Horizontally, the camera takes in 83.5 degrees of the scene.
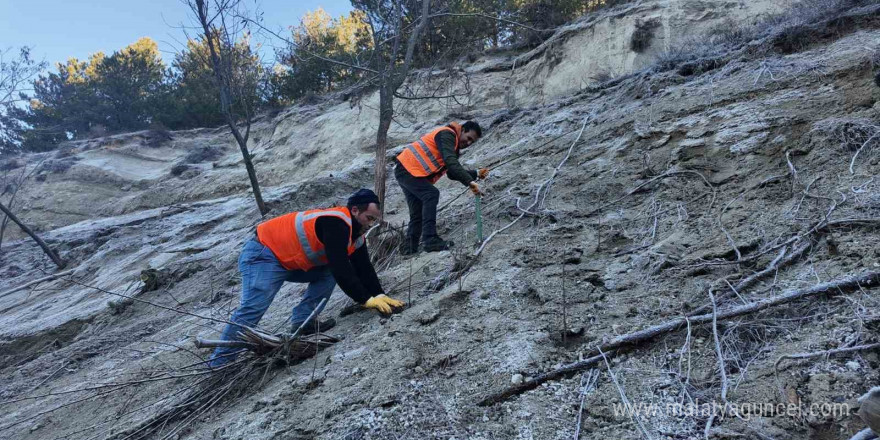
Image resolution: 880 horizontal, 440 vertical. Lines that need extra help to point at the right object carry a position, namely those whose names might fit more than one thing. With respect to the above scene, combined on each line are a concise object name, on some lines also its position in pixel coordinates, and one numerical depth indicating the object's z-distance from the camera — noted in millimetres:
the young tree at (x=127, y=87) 22469
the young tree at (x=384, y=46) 5898
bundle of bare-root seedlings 2756
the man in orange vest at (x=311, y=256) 3344
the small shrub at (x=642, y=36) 8773
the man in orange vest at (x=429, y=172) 4715
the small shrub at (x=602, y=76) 8477
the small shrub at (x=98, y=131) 21312
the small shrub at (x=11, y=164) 17922
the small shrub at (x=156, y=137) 17688
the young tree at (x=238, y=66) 8641
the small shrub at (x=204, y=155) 15703
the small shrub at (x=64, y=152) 16823
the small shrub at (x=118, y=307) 6281
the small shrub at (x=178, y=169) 14430
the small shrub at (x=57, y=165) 15615
